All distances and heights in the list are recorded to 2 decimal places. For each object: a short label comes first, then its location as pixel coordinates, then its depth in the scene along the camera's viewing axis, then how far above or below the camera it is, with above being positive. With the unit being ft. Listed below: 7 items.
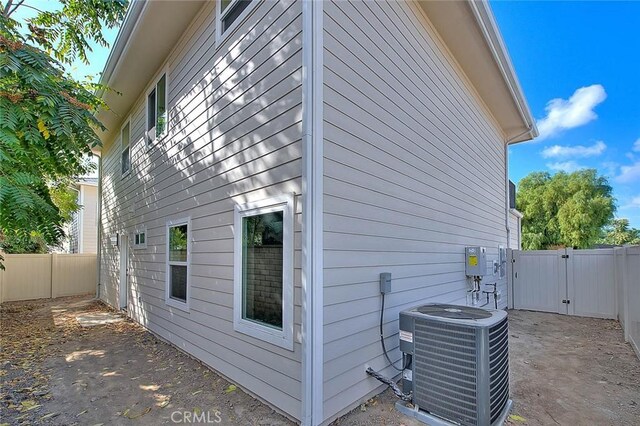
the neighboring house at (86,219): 51.03 +1.65
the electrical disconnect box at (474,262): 19.29 -1.87
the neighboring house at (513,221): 35.27 +0.84
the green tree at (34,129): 10.63 +3.58
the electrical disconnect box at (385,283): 11.72 -1.86
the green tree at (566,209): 80.69 +4.73
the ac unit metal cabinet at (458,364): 8.92 -3.74
